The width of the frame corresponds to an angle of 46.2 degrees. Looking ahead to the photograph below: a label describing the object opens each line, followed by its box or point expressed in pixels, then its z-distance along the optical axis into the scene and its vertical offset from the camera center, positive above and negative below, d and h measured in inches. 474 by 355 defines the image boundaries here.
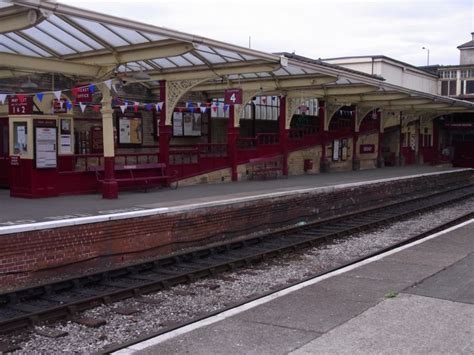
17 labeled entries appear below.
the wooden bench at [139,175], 561.8 -38.4
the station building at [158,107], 470.3 +43.1
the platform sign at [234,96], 645.9 +51.1
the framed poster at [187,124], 781.9 +22.1
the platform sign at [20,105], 492.7 +30.1
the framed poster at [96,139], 657.6 -0.2
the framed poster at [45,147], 496.1 -7.7
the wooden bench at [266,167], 804.6 -40.2
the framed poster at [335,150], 1050.7 -17.3
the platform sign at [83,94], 509.7 +41.3
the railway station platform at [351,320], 189.6 -71.0
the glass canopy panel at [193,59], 570.7 +84.3
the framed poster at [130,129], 696.4 +13.2
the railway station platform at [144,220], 328.5 -62.5
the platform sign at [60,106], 532.5 +31.5
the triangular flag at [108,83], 501.4 +50.6
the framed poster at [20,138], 497.4 +0.2
